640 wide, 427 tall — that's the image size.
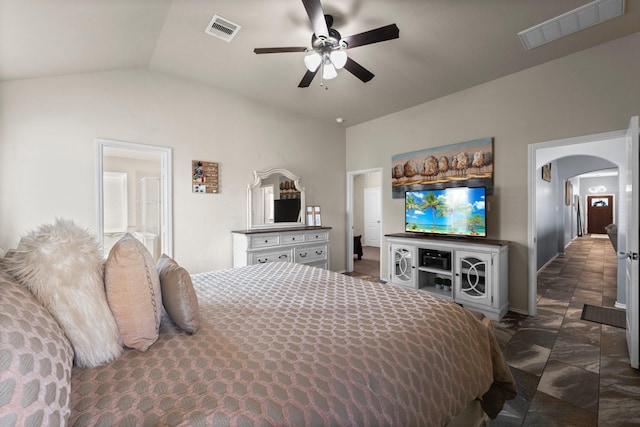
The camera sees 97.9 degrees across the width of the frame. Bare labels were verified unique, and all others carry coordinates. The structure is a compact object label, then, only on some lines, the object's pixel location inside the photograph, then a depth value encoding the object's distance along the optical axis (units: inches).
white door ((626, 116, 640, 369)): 80.0
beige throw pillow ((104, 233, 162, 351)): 41.8
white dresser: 144.2
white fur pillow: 35.9
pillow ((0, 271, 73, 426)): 22.9
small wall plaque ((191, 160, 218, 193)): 139.5
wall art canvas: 140.3
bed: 28.7
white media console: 124.4
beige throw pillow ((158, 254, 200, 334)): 47.1
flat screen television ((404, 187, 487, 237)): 136.6
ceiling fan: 78.7
